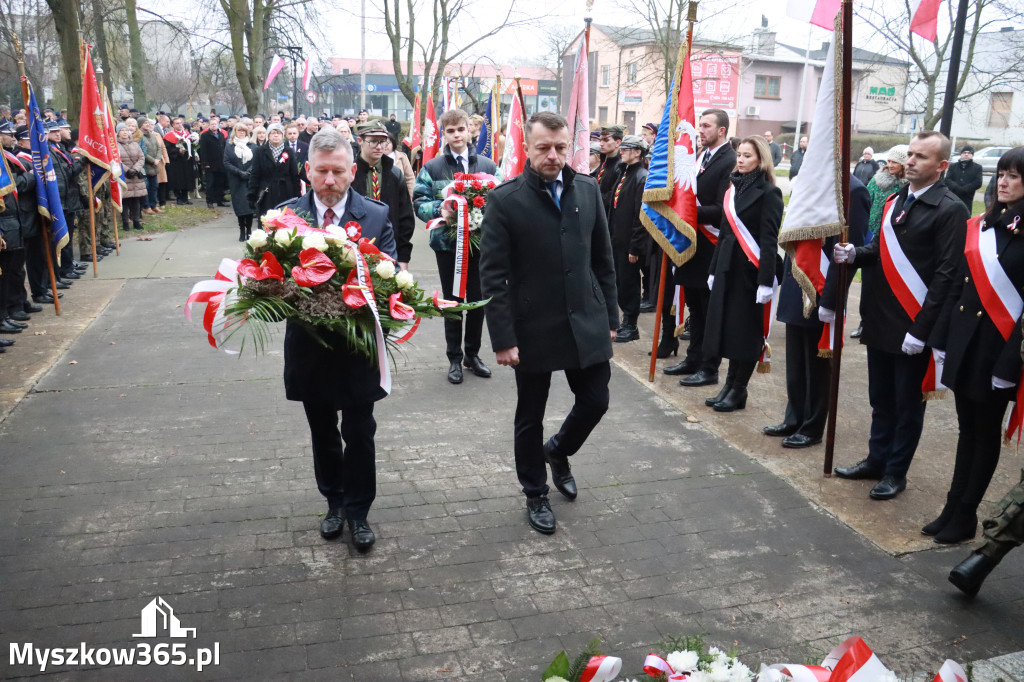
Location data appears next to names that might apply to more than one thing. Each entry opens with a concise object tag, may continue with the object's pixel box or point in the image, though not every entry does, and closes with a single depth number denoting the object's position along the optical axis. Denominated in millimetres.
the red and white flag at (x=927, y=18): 4914
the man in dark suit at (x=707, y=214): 7242
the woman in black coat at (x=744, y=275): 6258
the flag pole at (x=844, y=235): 4820
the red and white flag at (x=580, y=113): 8320
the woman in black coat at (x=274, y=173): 14039
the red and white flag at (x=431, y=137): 15031
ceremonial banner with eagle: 7070
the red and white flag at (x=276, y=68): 26906
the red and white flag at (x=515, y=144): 8852
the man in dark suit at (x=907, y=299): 4668
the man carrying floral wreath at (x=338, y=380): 3994
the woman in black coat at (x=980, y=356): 4059
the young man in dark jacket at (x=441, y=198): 6992
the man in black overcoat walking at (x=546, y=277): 4250
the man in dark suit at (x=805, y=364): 5797
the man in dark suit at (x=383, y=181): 7277
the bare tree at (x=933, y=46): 17234
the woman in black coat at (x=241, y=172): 15461
